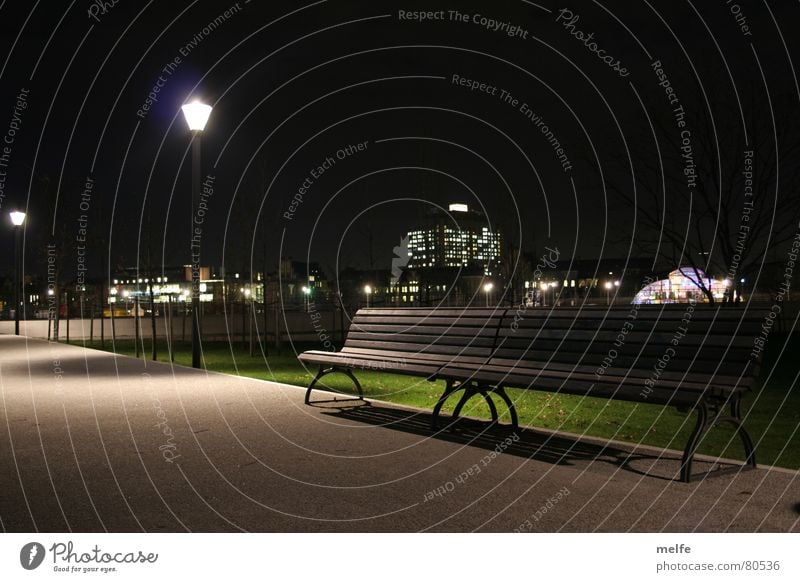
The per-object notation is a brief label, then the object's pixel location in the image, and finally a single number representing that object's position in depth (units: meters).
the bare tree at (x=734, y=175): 17.53
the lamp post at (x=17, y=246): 27.52
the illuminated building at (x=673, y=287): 47.65
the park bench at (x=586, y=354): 5.42
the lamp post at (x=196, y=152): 13.33
